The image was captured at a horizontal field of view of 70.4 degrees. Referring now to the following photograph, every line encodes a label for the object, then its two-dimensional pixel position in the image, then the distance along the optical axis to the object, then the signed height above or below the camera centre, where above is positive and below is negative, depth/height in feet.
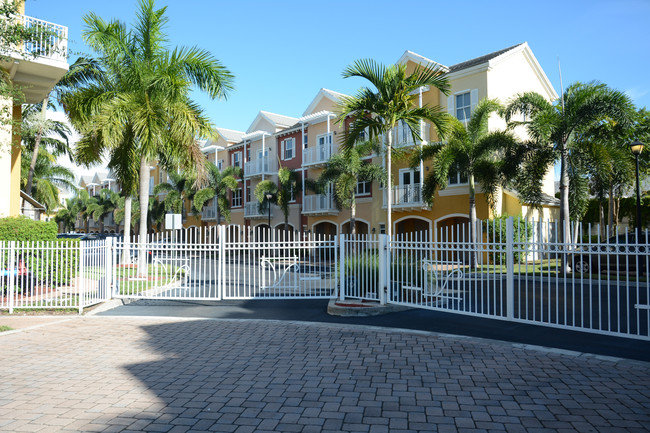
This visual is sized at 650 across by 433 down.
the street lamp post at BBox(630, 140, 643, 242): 50.52 +8.74
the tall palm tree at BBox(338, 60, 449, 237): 42.29 +12.08
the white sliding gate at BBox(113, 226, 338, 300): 36.11 -5.04
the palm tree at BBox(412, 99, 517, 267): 63.31 +10.66
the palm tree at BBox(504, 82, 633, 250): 54.13 +13.25
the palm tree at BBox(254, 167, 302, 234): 105.60 +9.76
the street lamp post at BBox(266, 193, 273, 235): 103.56 +7.63
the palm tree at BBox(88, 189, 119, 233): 181.78 +11.02
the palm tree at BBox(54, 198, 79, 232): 211.20 +8.45
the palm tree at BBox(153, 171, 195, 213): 130.82 +10.95
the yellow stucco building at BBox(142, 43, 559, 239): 77.82 +16.51
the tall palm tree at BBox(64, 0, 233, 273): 48.91 +15.31
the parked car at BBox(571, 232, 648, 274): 20.07 -1.83
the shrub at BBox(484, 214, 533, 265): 24.50 -0.83
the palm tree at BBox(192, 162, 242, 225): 118.93 +11.44
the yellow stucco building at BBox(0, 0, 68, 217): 41.50 +15.36
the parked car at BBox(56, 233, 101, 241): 99.27 -0.80
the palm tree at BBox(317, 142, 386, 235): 84.79 +10.51
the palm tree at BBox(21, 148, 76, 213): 99.67 +14.41
